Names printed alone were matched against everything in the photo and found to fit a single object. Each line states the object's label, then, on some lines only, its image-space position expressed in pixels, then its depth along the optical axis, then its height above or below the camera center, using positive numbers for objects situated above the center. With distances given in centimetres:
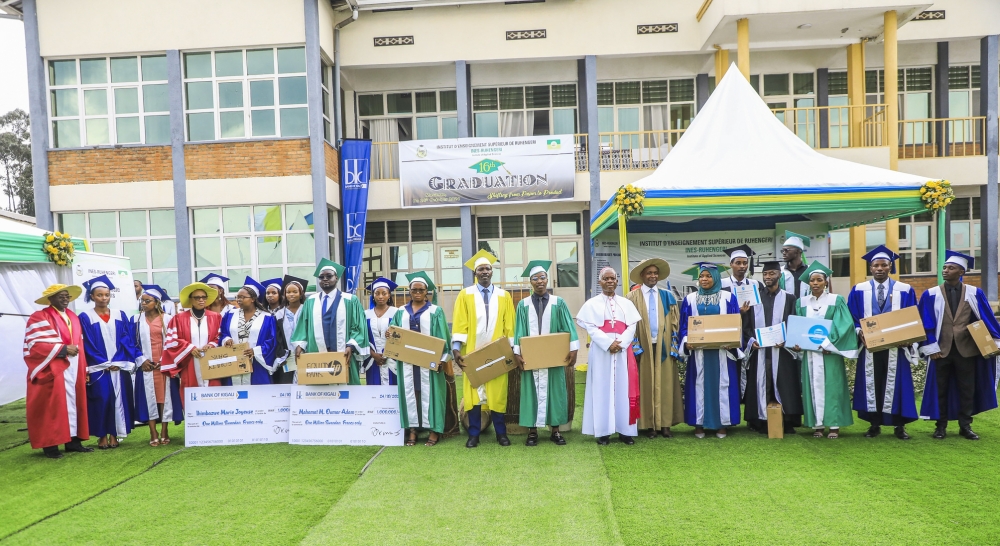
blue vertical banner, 1644 +158
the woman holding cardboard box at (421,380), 741 -130
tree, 3866 +572
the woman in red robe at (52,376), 741 -112
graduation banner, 1655 +186
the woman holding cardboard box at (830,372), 731 -137
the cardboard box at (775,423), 735 -187
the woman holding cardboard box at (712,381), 748 -144
